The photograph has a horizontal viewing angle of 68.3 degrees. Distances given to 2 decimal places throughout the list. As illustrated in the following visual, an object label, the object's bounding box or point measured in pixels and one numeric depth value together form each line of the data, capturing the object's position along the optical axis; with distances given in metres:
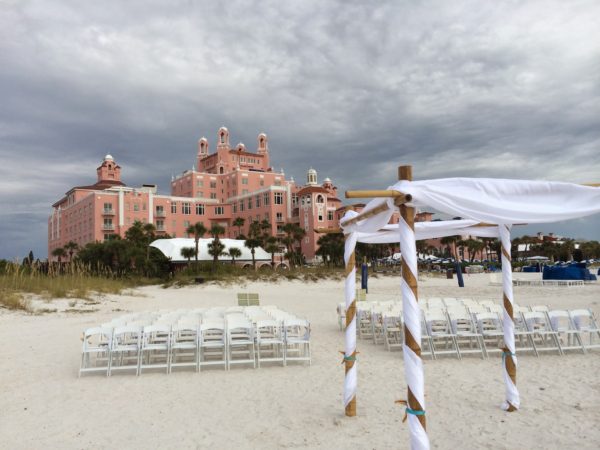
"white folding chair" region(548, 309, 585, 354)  8.57
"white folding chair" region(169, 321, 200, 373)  7.83
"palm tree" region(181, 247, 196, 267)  38.88
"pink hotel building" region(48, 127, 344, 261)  57.53
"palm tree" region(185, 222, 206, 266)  41.41
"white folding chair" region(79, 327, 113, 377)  7.50
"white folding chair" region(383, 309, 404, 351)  9.38
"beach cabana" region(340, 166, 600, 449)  4.01
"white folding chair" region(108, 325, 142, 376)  7.60
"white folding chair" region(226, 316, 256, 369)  7.94
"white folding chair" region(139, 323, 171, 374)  7.75
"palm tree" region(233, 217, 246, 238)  55.72
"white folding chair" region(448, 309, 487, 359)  8.40
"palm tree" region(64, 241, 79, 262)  57.12
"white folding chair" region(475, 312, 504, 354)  8.52
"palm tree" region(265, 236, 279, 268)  47.03
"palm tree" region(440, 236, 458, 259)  56.12
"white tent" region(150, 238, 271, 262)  41.03
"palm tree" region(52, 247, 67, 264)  58.58
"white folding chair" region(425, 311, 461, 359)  8.33
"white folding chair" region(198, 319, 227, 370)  7.88
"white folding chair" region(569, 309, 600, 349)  8.70
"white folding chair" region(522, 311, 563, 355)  8.48
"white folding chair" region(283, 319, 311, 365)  8.04
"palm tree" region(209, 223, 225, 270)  39.31
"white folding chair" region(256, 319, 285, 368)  7.93
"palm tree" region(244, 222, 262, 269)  44.22
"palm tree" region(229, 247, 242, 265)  42.97
